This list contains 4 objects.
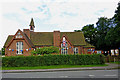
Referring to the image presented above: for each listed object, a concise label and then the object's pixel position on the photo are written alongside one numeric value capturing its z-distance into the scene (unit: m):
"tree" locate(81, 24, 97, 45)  50.32
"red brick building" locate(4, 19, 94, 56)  31.77
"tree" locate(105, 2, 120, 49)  27.03
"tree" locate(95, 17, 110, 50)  47.57
